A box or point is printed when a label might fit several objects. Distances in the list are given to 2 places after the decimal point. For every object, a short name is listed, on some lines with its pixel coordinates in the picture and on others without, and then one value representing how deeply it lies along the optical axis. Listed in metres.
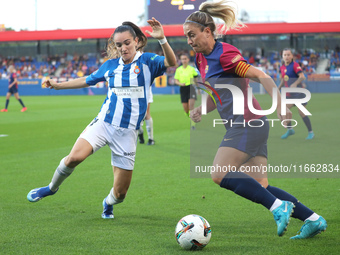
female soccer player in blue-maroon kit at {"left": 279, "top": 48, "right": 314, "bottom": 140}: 12.02
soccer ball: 4.37
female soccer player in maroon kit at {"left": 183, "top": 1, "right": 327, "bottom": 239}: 4.21
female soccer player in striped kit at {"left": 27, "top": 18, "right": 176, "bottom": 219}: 5.25
